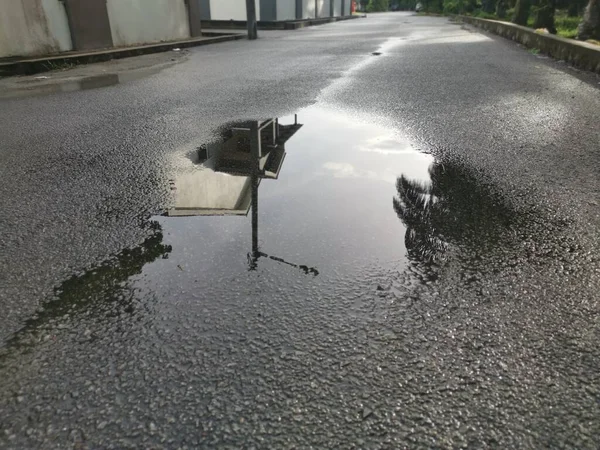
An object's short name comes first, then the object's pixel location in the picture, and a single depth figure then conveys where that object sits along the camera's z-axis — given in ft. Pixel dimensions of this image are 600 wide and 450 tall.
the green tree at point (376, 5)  252.42
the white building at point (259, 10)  77.20
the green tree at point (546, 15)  47.50
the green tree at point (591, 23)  33.81
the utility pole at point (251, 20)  53.78
